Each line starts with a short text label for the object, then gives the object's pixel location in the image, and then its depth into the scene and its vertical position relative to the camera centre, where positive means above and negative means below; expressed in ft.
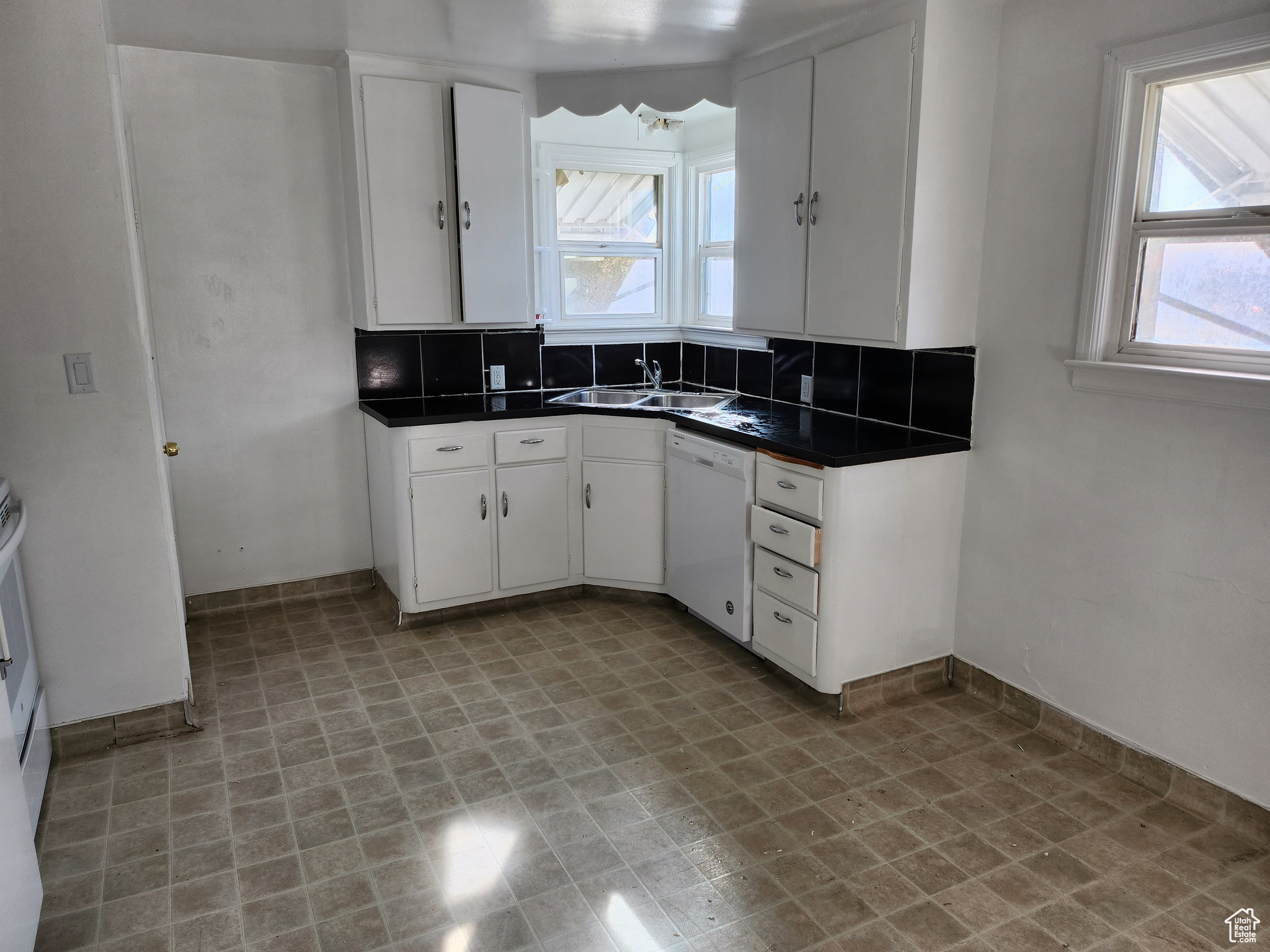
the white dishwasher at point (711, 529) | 10.43 -2.89
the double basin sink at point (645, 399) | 13.23 -1.52
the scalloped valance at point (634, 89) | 11.73 +2.94
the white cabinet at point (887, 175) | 8.81 +1.37
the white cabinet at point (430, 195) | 11.46 +1.48
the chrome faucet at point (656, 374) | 14.44 -1.19
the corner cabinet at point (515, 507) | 11.61 -2.83
